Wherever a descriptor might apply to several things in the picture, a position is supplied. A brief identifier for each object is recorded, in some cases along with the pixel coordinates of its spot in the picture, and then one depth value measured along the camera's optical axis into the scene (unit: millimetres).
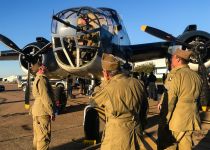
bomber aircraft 5484
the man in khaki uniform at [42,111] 3632
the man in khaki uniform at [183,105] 2877
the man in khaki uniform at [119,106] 2127
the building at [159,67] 44198
